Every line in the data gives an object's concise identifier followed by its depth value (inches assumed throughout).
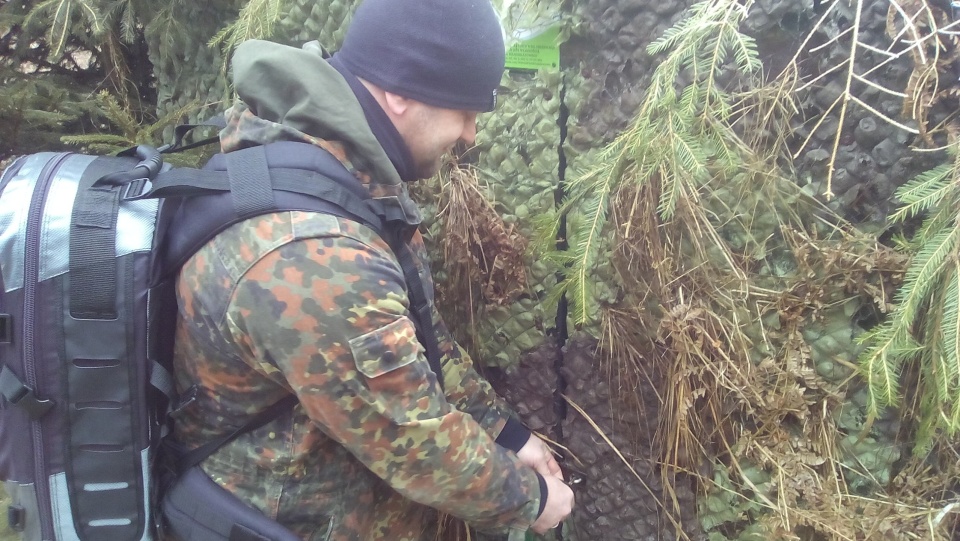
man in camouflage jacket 43.3
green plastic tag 77.9
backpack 45.3
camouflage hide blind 62.2
